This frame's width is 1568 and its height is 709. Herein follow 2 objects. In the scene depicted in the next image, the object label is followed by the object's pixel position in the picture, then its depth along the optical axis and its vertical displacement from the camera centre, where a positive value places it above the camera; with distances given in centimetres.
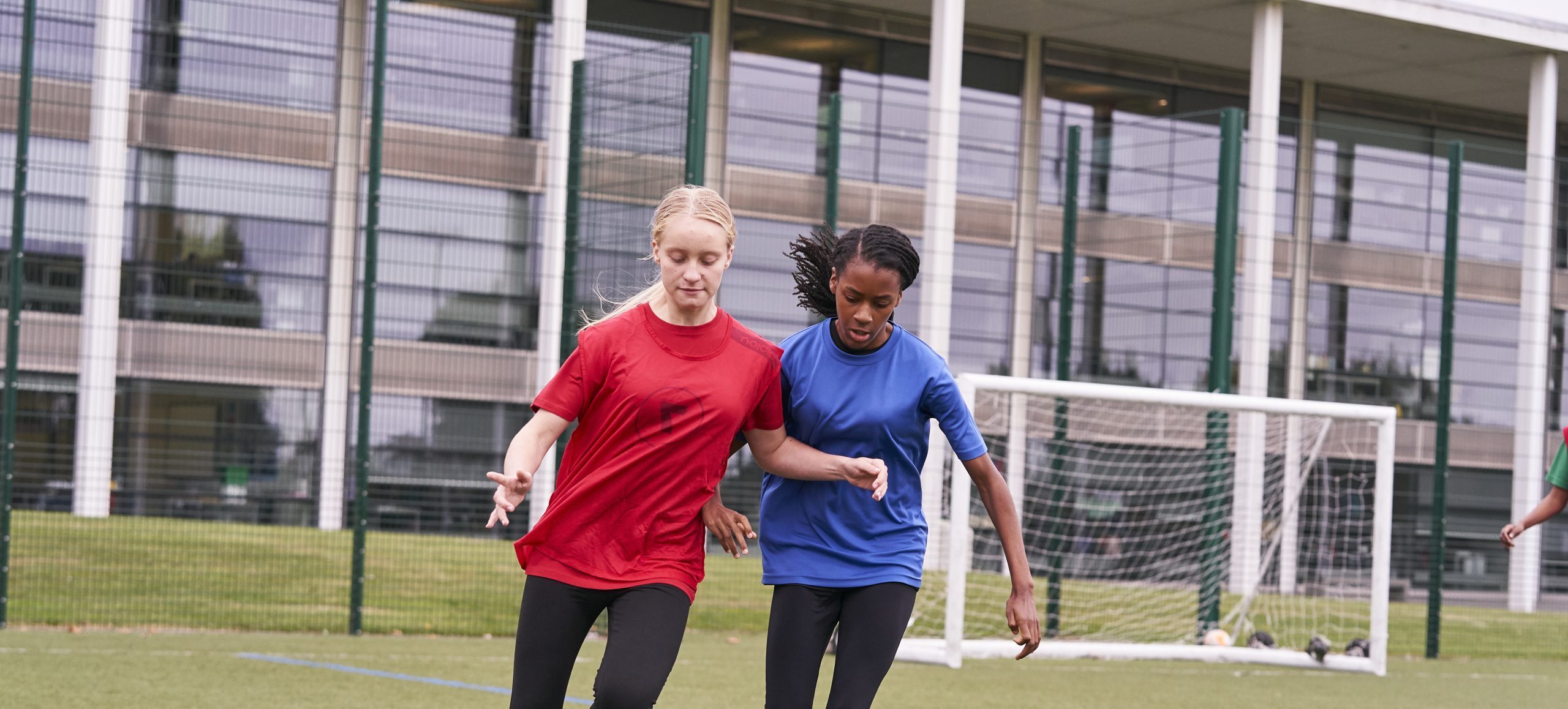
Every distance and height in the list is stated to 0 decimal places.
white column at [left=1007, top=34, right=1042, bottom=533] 1159 +154
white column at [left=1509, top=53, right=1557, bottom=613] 1280 +10
